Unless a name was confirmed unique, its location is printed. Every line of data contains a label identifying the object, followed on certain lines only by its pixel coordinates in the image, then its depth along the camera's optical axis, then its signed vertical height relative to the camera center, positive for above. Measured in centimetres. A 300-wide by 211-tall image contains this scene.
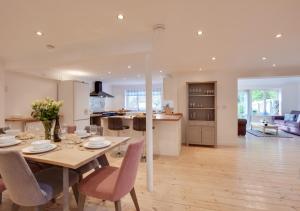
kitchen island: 418 -71
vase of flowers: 206 -5
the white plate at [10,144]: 192 -42
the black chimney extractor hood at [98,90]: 759 +77
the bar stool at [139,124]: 379 -38
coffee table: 692 -85
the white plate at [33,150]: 168 -43
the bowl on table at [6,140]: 195 -38
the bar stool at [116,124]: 402 -40
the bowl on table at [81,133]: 238 -37
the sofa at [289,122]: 675 -69
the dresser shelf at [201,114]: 513 -23
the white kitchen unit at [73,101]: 582 +20
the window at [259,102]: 937 +25
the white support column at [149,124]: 257 -26
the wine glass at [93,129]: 278 -36
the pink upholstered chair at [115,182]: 162 -77
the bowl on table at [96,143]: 186 -40
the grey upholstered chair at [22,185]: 140 -67
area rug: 650 -110
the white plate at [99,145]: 184 -42
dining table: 147 -45
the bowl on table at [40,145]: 172 -39
